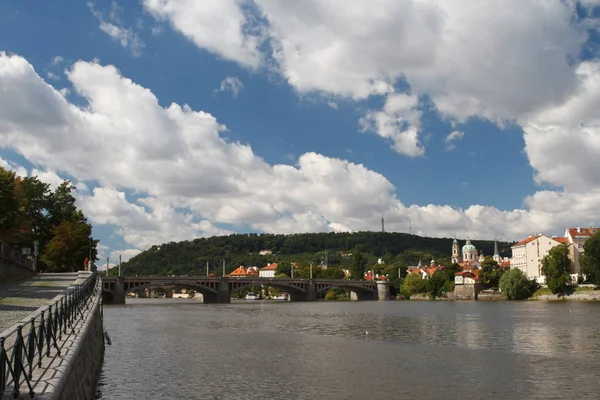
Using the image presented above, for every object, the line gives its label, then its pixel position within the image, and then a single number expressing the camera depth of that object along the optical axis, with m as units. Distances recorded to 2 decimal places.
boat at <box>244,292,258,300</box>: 188.52
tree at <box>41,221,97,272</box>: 76.12
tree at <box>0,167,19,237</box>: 52.31
